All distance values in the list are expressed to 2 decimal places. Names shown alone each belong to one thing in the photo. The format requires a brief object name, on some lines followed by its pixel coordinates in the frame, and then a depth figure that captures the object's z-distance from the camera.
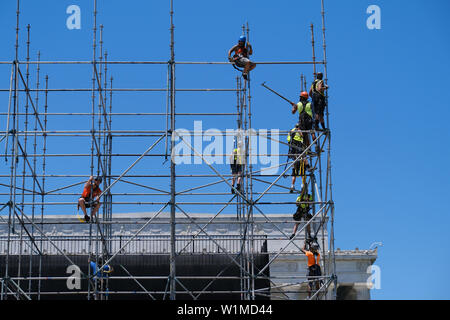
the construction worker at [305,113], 32.09
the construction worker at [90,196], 31.22
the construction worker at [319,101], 31.34
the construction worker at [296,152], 31.90
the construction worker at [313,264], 30.80
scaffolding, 30.38
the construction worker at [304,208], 32.53
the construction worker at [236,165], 33.12
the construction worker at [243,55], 31.84
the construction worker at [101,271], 30.06
